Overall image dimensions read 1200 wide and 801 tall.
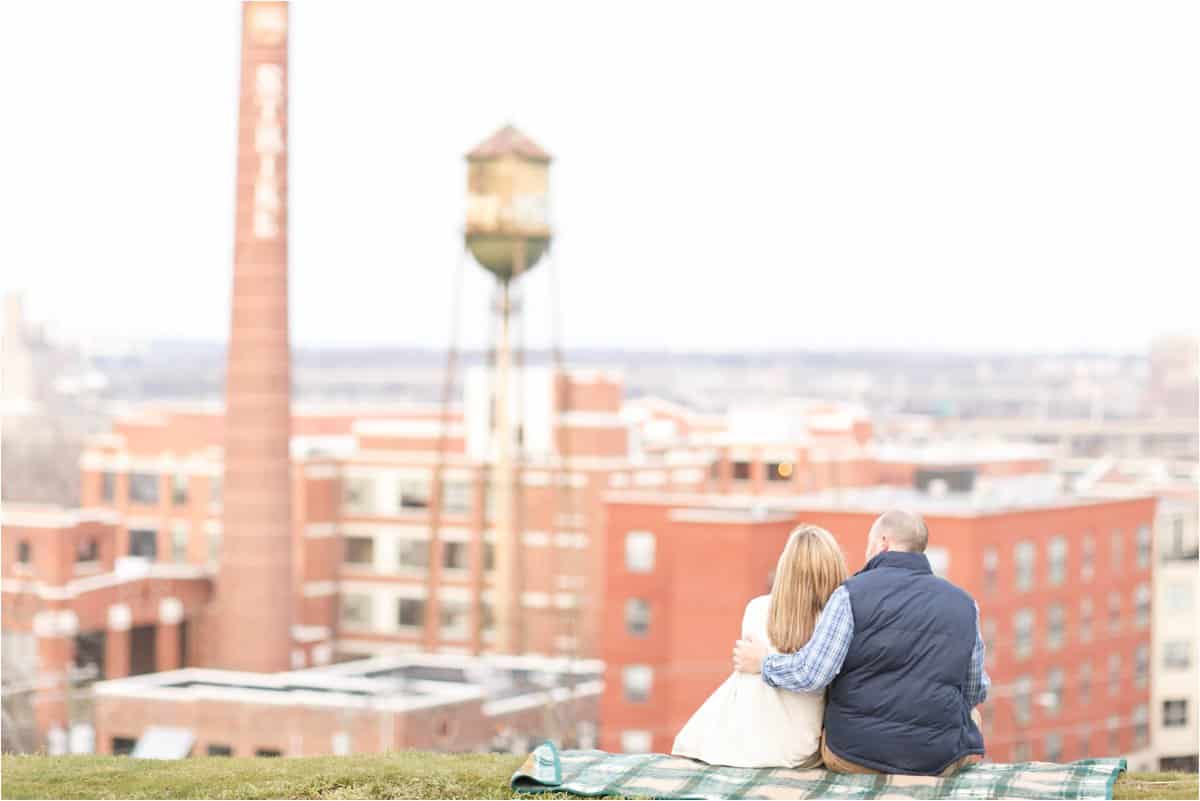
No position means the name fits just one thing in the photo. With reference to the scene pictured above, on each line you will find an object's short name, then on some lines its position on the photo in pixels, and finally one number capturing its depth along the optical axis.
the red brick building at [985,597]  70.01
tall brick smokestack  74.43
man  11.99
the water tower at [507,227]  99.95
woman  12.22
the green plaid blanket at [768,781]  12.10
